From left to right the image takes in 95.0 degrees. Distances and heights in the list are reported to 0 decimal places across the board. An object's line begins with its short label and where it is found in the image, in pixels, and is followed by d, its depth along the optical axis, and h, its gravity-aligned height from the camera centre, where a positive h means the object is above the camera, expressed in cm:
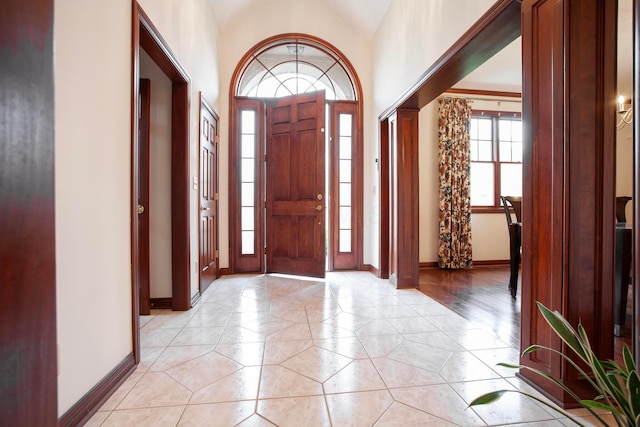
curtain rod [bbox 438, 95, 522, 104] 460 +183
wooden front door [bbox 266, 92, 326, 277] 377 +34
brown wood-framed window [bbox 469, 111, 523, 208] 485 +91
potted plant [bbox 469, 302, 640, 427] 66 -41
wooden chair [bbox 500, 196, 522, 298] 304 -39
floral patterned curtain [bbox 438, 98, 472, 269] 452 +41
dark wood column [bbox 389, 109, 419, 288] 333 +20
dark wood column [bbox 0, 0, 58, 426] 48 -1
